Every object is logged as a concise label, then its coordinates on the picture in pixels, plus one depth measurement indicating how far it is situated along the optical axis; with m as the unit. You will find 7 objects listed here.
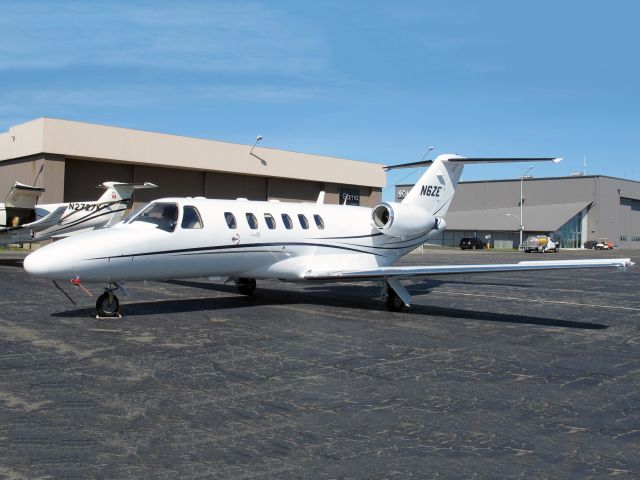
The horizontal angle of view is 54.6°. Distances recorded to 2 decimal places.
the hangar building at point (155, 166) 38.91
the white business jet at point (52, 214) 25.62
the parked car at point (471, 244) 72.69
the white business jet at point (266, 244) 10.69
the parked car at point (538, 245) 67.88
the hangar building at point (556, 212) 87.06
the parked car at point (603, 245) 84.75
